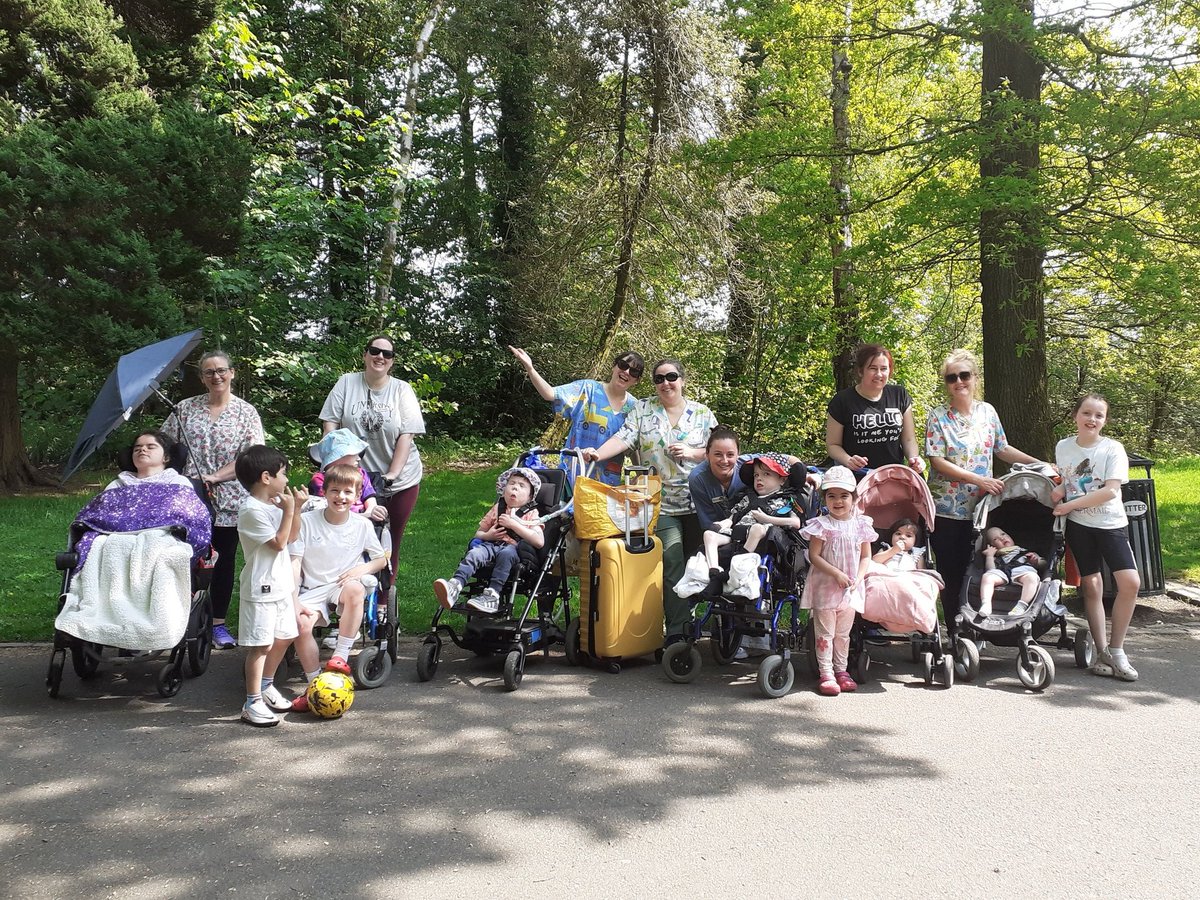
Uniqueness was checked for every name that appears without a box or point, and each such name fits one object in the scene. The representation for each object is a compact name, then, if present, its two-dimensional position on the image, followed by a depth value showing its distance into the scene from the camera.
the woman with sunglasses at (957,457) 5.95
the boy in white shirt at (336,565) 4.99
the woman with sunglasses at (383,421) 5.99
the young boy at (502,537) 5.35
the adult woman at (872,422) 5.91
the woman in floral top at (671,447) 5.97
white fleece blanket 4.65
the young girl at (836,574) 5.21
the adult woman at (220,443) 5.88
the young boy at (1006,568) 5.52
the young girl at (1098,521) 5.50
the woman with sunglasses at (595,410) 6.27
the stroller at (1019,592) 5.28
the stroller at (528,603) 5.37
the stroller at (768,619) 5.12
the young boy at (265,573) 4.62
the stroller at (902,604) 5.20
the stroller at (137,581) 4.68
